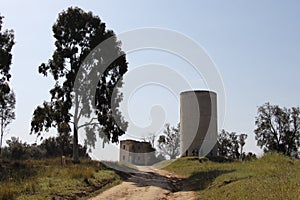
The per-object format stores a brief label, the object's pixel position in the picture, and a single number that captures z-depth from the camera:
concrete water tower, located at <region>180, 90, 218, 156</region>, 53.44
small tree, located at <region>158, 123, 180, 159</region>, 87.31
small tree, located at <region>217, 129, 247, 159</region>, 79.88
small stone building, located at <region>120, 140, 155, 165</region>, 74.81
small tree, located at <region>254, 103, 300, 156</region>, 61.38
